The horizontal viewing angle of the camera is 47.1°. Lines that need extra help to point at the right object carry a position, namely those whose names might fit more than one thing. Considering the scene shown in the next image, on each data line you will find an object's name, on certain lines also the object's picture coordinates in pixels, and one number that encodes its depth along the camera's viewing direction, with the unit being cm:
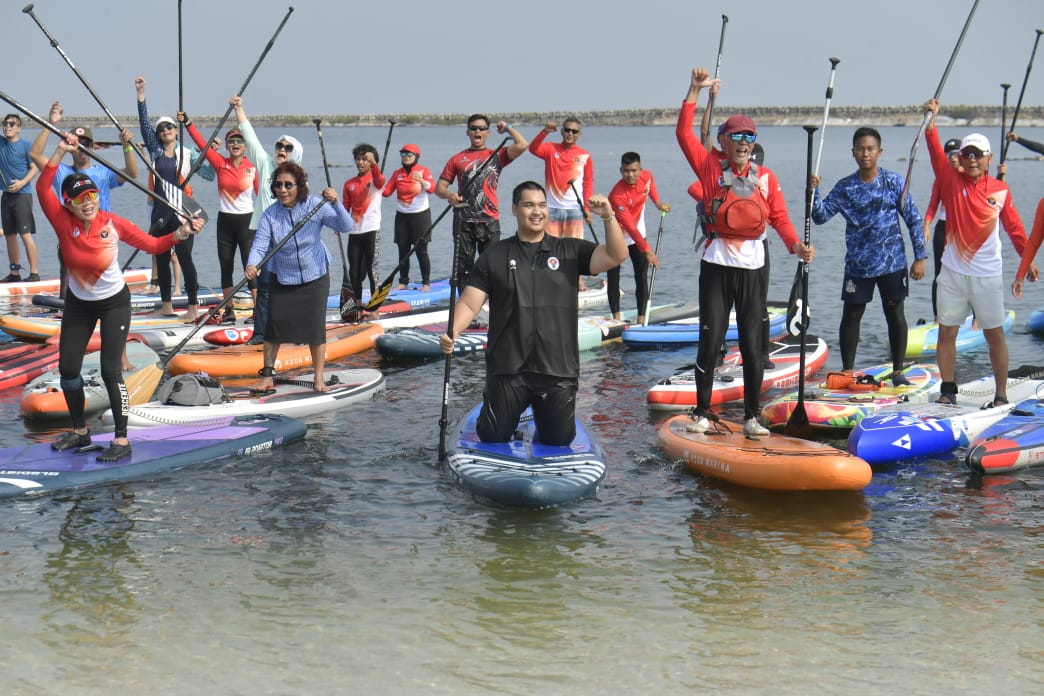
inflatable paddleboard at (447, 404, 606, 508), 696
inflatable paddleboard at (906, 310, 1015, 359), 1193
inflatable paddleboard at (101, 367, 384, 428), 894
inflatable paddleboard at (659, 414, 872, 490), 722
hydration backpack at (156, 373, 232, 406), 919
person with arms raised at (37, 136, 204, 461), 748
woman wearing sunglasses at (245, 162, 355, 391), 937
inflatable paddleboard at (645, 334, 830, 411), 991
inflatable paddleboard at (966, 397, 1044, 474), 796
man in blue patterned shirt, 937
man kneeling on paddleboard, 727
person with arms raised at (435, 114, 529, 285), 1187
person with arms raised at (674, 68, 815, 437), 773
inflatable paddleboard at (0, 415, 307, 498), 750
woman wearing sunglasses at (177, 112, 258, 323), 1242
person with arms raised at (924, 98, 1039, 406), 878
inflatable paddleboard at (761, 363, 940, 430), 894
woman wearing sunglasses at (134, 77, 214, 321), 1244
